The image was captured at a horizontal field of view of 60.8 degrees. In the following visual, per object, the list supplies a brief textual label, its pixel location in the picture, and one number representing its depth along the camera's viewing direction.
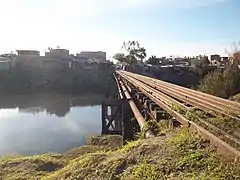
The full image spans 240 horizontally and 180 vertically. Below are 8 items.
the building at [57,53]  33.66
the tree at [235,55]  16.89
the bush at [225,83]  9.40
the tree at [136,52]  37.94
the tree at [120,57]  36.46
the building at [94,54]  46.47
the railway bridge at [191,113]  2.24
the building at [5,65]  26.49
